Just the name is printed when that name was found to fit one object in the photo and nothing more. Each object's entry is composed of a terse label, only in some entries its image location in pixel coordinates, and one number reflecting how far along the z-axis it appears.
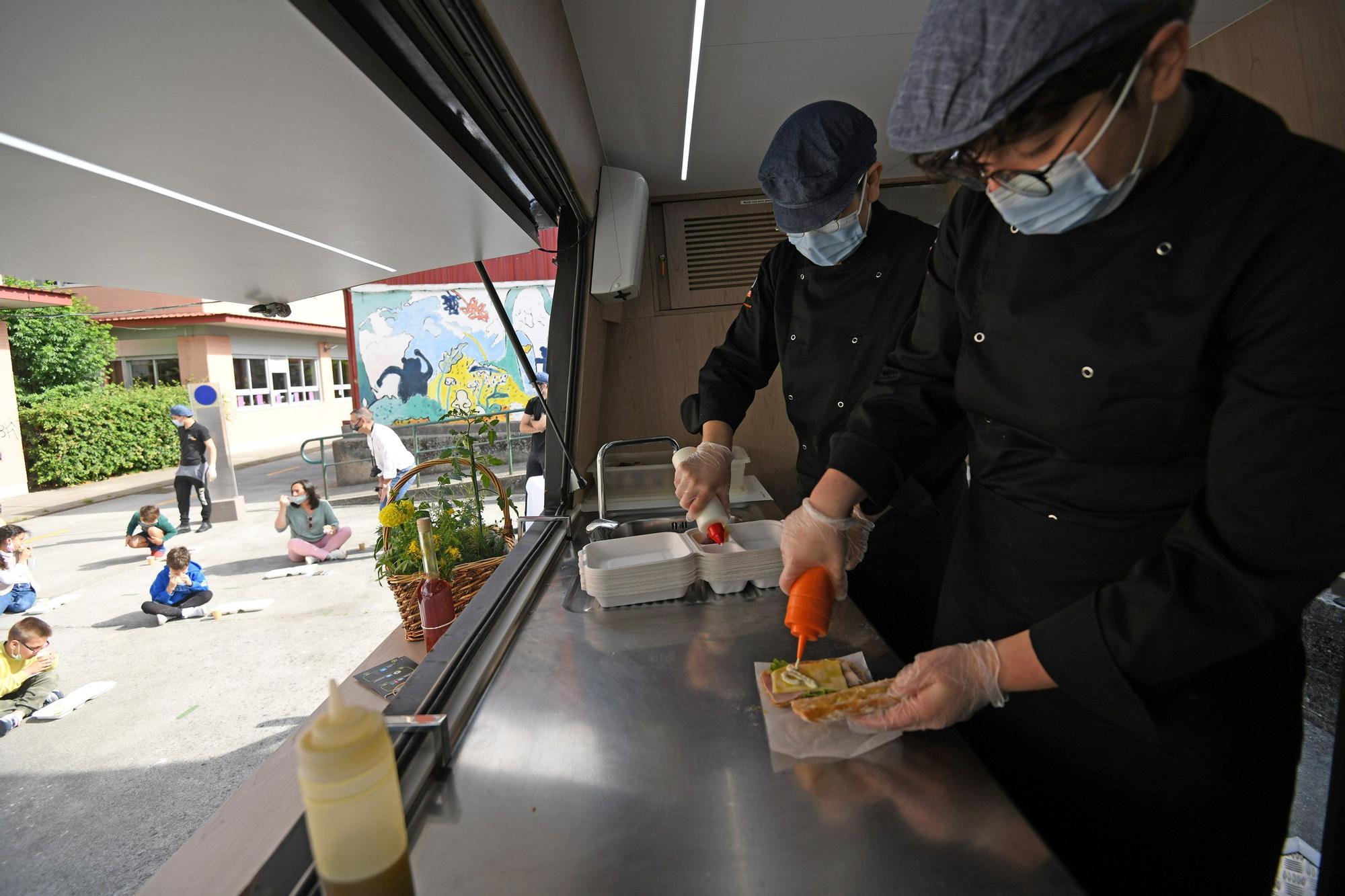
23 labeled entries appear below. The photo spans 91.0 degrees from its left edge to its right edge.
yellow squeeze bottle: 0.48
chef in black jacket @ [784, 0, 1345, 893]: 0.73
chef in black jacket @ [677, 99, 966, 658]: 1.62
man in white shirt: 6.61
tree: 9.23
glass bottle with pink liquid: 1.87
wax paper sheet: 0.96
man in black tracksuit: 8.76
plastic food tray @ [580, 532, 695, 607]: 1.56
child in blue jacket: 5.69
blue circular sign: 9.59
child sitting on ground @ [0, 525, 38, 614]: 4.93
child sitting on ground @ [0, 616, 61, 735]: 4.13
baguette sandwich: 1.00
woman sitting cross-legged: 6.86
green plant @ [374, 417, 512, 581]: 2.12
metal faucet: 2.27
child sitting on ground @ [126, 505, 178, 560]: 6.82
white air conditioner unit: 2.88
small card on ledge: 1.78
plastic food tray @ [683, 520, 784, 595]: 1.62
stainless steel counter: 0.73
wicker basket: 2.09
